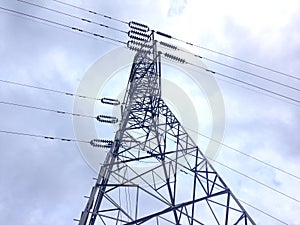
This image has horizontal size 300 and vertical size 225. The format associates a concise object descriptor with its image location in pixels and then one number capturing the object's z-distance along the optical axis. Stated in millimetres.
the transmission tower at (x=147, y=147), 9625
